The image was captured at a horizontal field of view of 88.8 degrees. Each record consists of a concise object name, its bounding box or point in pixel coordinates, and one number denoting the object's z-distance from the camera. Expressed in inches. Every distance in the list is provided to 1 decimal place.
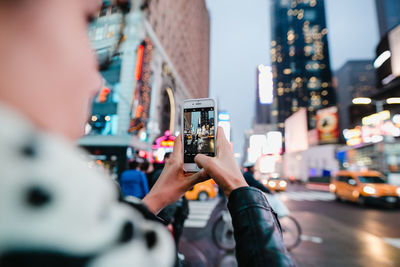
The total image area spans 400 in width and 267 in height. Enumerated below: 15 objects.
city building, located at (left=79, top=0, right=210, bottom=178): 689.6
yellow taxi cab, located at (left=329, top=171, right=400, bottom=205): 464.1
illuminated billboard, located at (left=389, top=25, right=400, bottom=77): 634.4
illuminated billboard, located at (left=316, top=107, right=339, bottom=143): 1424.7
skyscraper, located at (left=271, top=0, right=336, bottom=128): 4387.3
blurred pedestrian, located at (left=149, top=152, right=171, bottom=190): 148.9
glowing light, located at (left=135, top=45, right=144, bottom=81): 718.5
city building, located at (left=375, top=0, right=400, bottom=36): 4008.1
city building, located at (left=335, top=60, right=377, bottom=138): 4923.7
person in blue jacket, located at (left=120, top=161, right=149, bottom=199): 186.7
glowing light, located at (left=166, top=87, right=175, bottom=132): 1143.6
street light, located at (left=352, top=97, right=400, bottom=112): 465.6
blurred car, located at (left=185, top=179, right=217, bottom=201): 527.5
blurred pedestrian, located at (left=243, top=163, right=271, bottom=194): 165.6
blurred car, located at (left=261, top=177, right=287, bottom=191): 848.9
